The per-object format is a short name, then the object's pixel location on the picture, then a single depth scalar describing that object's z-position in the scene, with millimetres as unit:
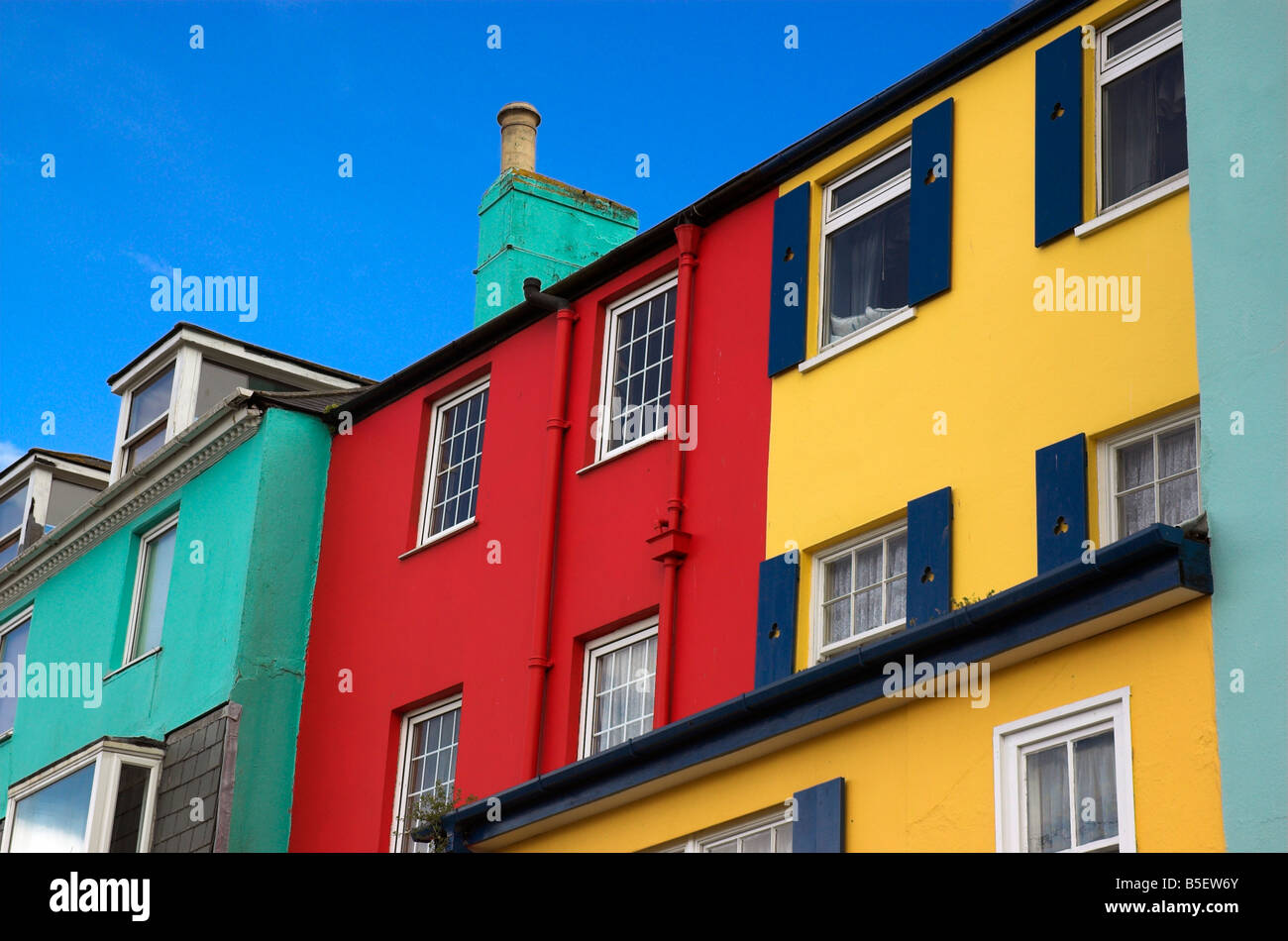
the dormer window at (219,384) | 23234
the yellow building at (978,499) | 11008
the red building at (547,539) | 16016
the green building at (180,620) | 19578
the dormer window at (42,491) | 27000
